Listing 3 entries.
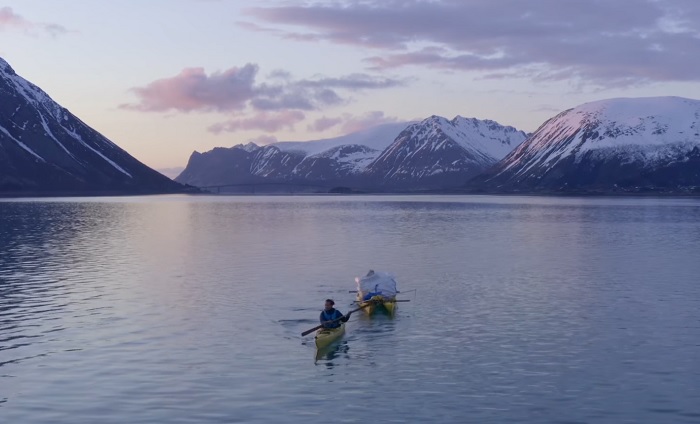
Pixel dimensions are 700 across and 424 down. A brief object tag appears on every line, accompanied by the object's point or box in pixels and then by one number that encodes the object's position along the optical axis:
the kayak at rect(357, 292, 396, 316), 58.61
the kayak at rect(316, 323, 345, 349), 46.34
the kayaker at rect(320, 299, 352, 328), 49.03
